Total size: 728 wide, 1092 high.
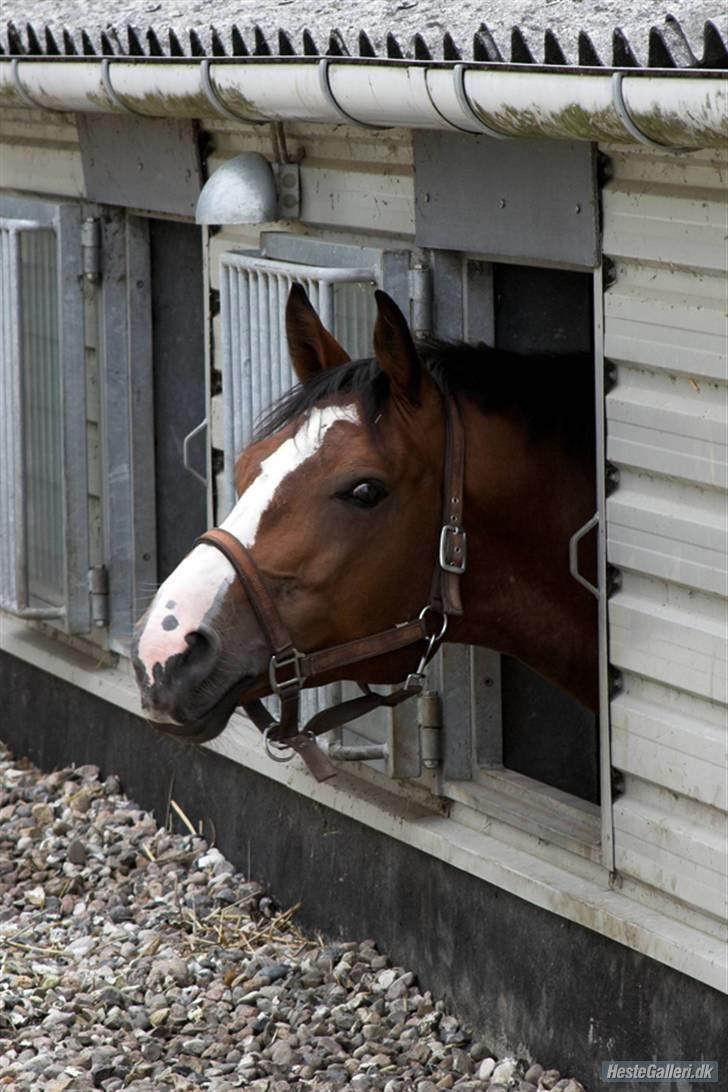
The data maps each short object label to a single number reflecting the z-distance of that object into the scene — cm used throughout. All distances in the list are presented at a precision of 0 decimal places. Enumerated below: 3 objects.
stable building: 845
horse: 857
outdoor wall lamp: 1129
